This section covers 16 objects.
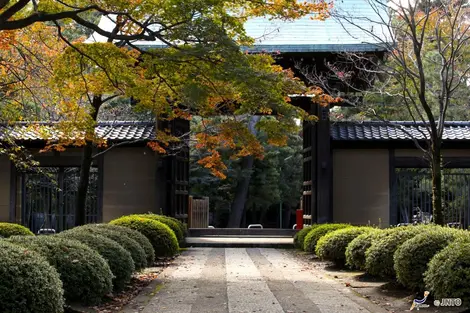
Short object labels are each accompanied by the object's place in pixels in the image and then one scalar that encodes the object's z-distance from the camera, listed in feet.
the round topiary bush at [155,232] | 44.50
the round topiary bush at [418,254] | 27.17
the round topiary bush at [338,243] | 40.65
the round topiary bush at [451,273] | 23.09
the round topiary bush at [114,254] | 29.07
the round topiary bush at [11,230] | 42.80
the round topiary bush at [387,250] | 31.01
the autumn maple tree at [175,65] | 28.48
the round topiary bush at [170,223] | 51.96
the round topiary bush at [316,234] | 47.85
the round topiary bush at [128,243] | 33.47
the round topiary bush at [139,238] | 37.17
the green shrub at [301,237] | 53.67
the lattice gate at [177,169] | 59.31
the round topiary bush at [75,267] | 24.06
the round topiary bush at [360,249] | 35.22
